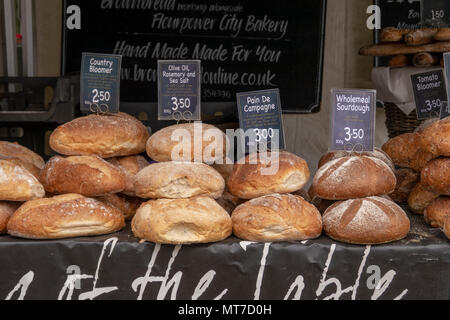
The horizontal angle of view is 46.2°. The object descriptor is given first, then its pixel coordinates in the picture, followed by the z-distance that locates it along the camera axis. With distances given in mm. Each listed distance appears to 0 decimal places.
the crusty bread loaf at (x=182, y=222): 1846
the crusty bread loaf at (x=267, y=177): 2021
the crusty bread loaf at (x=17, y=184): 1950
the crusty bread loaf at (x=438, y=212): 2076
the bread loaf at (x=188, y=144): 2148
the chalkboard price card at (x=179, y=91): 2270
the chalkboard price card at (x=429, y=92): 2459
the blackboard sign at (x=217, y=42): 3943
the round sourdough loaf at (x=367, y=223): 1895
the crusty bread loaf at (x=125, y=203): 2186
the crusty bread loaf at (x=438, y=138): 2059
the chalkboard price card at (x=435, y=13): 3346
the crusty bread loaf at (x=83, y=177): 1983
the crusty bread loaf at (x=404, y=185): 2453
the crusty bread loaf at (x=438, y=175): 2064
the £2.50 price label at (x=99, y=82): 2297
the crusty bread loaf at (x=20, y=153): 2299
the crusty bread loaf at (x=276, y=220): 1900
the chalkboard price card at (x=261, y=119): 2234
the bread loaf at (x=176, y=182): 1950
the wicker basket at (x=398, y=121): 3255
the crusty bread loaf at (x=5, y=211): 1973
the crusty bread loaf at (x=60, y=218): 1891
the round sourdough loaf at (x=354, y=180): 2006
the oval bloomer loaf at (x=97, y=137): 2172
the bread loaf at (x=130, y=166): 2186
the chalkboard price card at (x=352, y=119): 2170
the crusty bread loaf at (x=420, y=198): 2262
